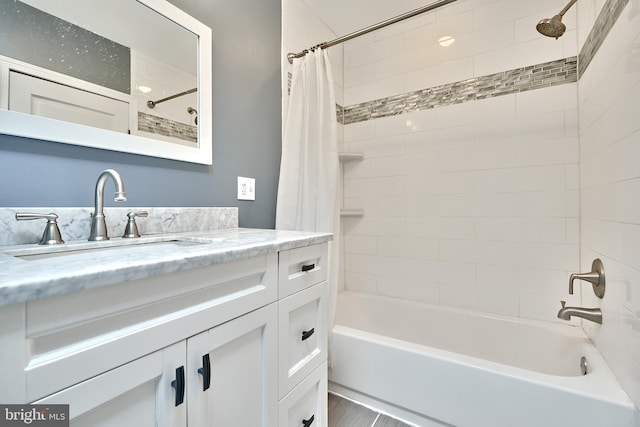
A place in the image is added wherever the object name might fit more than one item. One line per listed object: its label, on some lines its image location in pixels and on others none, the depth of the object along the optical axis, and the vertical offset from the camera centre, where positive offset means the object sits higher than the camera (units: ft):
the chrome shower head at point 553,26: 3.81 +2.68
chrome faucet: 2.66 -0.02
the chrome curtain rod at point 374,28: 4.20 +3.20
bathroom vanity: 1.28 -0.74
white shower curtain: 4.91 +0.96
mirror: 2.49 +1.55
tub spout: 3.84 -1.48
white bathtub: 3.20 -2.43
